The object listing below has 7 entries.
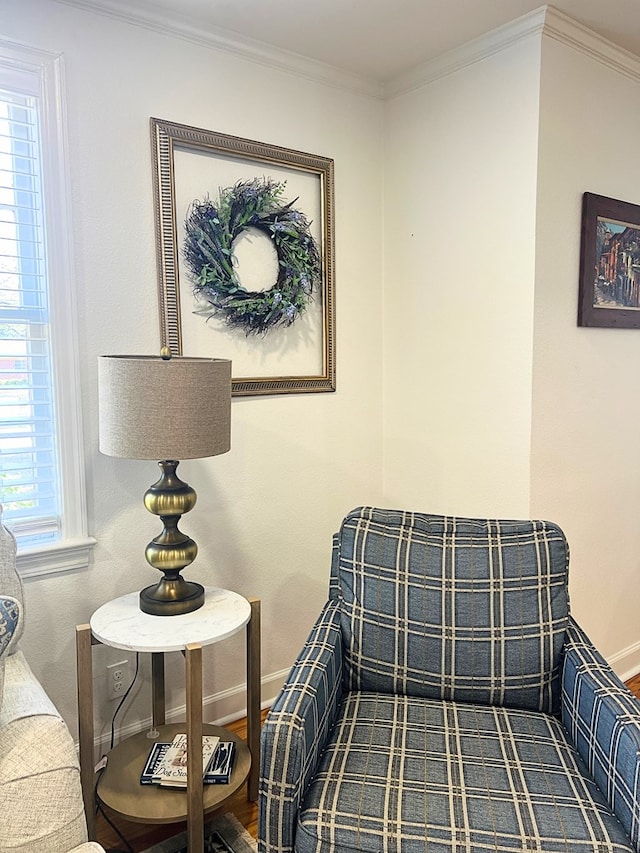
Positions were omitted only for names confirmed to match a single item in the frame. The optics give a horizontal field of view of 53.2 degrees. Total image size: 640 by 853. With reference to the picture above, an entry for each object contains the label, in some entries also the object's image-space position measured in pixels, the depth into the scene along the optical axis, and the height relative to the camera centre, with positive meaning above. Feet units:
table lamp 5.36 -0.38
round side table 5.34 -2.92
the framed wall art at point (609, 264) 7.69 +1.25
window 6.13 +0.42
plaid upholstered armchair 4.19 -2.76
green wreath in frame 7.27 +1.35
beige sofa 3.90 -2.55
